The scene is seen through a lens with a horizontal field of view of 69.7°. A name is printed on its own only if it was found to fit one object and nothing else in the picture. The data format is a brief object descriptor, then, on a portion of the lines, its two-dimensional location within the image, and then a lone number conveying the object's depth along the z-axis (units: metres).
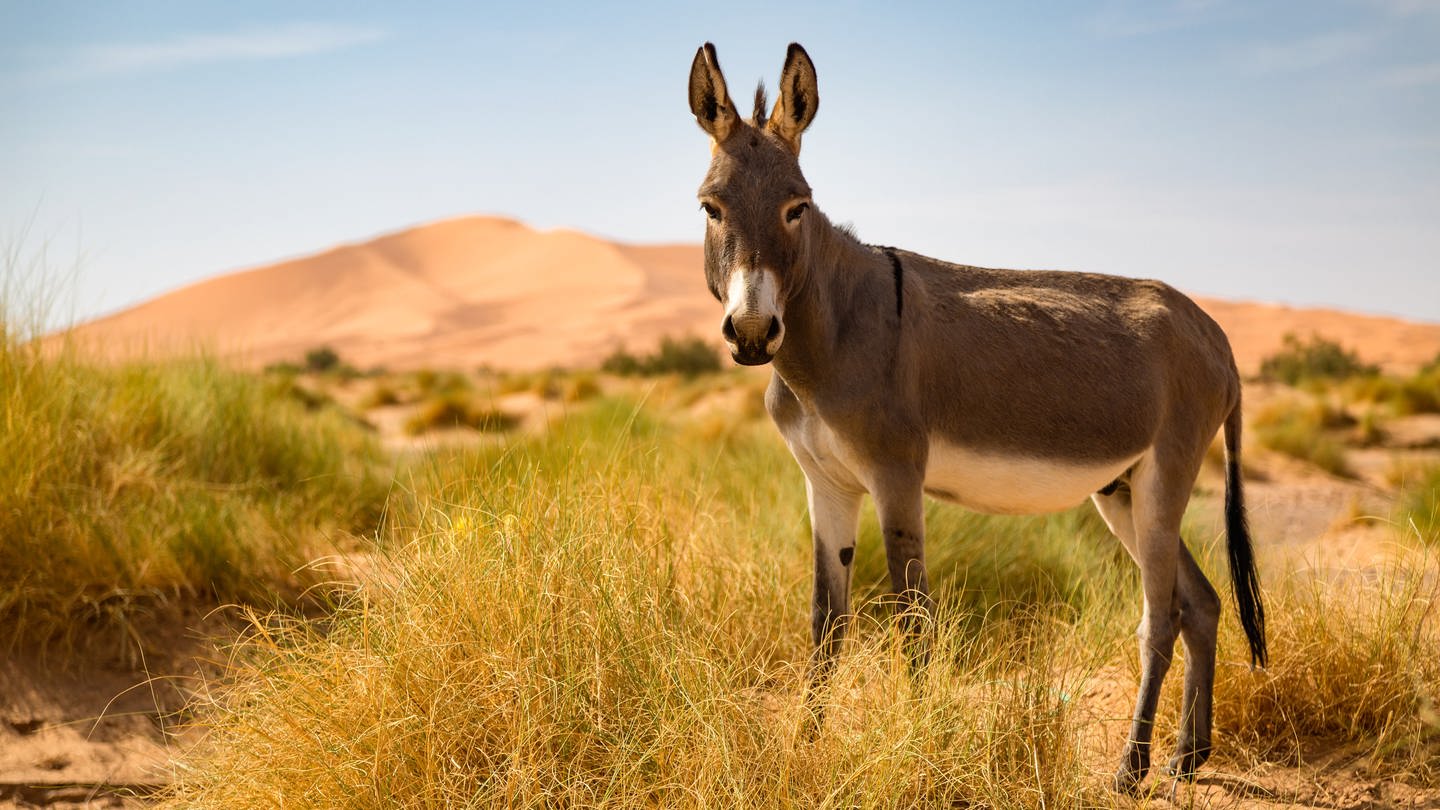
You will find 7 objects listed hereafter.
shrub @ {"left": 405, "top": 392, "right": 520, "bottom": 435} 15.76
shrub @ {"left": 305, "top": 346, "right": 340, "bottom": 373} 36.69
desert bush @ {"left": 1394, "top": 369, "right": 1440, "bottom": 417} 18.38
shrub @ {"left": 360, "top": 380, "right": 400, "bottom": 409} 20.72
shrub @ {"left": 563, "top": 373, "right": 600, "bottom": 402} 20.17
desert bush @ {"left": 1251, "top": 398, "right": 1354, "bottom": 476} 14.40
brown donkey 3.53
